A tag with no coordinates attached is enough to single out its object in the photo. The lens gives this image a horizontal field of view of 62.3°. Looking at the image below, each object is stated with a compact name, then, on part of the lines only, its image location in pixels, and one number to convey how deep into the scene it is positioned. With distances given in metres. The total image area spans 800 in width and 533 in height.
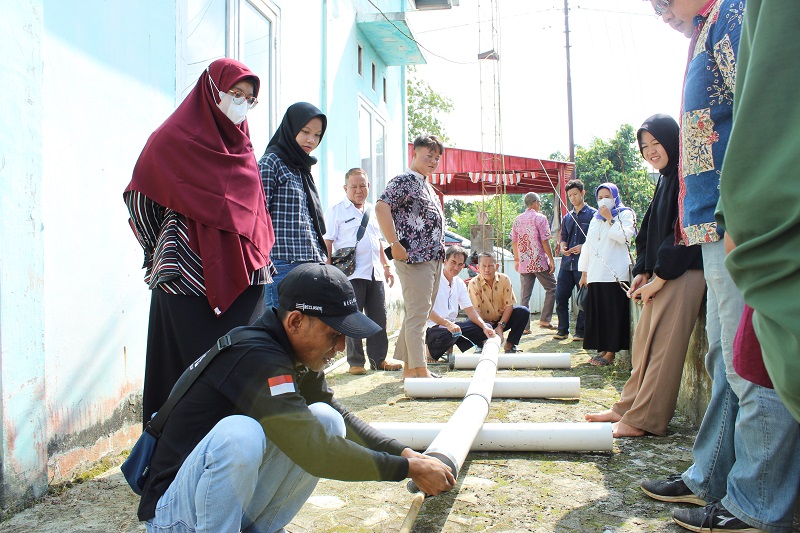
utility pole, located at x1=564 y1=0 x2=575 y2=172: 22.28
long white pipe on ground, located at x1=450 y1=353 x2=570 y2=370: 5.71
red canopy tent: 17.92
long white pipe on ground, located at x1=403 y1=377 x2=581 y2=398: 4.47
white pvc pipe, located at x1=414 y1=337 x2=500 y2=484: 2.57
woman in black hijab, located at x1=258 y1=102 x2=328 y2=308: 3.66
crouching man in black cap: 1.77
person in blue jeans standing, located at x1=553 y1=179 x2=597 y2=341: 7.61
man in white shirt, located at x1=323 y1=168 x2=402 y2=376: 5.71
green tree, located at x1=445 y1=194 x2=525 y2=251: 33.61
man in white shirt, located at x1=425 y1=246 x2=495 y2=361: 6.07
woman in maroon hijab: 2.63
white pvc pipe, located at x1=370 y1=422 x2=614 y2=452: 3.20
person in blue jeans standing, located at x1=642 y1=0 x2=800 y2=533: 2.09
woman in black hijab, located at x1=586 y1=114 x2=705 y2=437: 3.26
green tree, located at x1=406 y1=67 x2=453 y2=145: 35.09
